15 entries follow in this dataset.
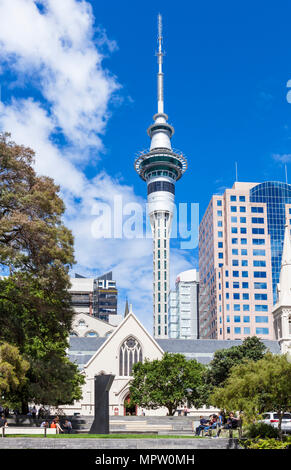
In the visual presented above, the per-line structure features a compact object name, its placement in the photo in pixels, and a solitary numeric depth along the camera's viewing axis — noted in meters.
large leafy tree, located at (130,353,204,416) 60.16
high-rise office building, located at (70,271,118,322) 154.75
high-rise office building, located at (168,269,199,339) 173.88
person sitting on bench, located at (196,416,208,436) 33.56
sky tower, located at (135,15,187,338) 159.62
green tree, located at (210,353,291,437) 25.78
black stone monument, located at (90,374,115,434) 30.08
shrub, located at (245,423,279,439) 26.33
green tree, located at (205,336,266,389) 60.19
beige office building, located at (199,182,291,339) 124.25
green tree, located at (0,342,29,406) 25.73
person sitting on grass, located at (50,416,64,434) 30.28
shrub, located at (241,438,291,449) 22.27
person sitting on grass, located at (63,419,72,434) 32.92
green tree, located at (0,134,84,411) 30.30
